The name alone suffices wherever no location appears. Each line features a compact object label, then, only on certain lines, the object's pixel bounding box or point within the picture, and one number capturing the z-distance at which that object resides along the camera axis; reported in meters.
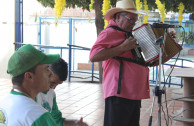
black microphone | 3.23
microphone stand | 3.14
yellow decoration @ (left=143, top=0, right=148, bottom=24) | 8.53
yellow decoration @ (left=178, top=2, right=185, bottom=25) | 8.81
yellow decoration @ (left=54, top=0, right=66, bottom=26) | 8.11
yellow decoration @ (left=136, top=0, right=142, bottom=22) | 7.94
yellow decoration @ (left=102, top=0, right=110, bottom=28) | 8.07
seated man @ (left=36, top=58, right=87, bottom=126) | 2.62
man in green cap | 1.71
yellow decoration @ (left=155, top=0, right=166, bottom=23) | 8.07
